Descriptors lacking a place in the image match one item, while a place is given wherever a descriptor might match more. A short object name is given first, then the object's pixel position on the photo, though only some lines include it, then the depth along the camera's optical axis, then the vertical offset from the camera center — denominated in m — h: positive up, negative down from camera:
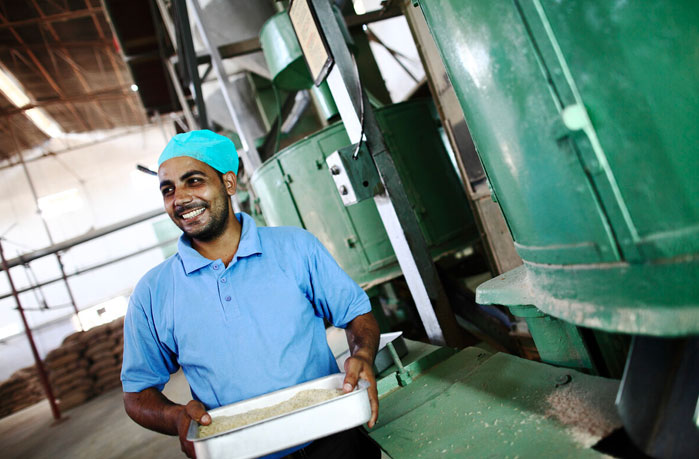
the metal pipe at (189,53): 3.24 +2.35
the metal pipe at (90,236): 8.30 +2.37
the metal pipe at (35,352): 7.57 +0.32
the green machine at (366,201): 3.34 +0.41
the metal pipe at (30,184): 11.91 +5.88
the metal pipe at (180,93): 5.53 +3.08
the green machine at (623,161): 0.75 -0.04
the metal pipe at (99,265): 8.65 +1.92
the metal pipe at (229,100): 3.60 +1.83
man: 1.37 -0.09
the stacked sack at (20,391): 9.96 -0.44
